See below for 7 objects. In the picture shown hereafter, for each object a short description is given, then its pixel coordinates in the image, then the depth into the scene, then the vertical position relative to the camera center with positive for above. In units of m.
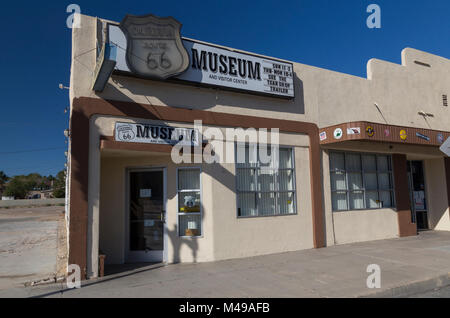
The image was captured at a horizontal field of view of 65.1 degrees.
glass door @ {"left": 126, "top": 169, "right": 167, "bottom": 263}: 9.16 -0.36
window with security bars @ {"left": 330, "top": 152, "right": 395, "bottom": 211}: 11.65 +0.50
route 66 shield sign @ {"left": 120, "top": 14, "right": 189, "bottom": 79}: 8.53 +3.84
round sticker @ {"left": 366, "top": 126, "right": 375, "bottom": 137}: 10.11 +1.85
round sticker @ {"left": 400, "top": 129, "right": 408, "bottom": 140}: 11.07 +1.86
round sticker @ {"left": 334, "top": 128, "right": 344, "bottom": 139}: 10.38 +1.85
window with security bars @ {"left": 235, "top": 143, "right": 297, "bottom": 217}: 9.85 +0.39
